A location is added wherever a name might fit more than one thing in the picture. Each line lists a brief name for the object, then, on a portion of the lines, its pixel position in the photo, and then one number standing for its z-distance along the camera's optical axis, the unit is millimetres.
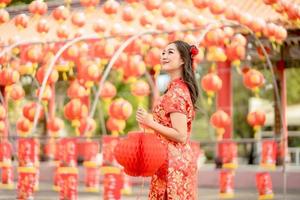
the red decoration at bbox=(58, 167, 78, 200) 10422
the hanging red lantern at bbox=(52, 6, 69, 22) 10688
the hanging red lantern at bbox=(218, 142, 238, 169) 12438
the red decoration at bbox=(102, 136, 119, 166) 10875
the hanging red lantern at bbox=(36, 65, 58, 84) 10797
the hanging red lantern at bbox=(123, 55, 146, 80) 10555
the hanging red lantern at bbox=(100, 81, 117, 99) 11258
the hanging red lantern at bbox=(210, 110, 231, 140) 10998
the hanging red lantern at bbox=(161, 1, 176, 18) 10966
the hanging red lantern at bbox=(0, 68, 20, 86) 9875
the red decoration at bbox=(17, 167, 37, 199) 10391
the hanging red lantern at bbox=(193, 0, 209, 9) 10516
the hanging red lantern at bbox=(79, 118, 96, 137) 11139
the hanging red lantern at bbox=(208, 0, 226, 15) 10602
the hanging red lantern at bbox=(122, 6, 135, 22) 11219
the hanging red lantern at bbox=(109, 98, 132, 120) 10047
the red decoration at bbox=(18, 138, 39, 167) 10617
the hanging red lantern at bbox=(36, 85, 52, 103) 11062
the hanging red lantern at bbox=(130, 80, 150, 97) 10445
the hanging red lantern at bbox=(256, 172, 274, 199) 11406
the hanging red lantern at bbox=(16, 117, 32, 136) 10734
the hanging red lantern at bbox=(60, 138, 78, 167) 12023
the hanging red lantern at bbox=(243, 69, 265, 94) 10719
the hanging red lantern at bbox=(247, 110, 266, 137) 10851
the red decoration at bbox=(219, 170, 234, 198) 12336
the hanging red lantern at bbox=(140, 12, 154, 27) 11500
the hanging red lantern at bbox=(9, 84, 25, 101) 10875
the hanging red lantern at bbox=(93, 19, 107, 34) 11188
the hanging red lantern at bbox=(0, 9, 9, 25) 9781
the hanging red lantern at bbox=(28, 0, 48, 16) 10109
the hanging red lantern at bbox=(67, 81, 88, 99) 11031
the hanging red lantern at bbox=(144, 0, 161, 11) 10867
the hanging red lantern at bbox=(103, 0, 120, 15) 10922
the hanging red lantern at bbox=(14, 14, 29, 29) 10286
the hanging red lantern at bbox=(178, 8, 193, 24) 11227
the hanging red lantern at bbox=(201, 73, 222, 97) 10781
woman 4148
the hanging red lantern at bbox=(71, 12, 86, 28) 11094
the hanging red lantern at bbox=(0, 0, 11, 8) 9469
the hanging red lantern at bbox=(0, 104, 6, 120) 10434
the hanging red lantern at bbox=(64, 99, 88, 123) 10641
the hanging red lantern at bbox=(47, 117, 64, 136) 11570
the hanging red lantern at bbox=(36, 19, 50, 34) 10891
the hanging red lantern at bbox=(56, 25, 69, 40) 11109
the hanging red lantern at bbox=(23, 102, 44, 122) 10312
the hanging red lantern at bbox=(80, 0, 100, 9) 10500
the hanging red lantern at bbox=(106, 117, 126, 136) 10438
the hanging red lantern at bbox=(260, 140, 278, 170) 12203
